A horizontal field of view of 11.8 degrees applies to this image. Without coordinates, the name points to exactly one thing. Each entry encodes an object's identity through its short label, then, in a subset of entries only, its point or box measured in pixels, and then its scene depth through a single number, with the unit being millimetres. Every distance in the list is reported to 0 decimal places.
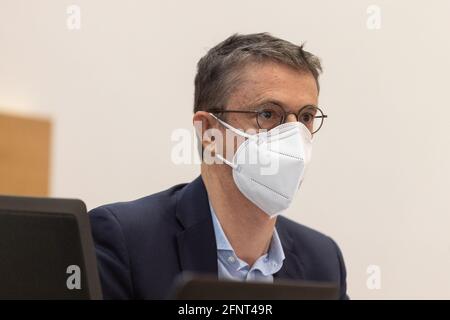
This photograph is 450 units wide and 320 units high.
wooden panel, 3285
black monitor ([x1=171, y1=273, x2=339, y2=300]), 2107
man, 2629
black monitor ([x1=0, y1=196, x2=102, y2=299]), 2273
